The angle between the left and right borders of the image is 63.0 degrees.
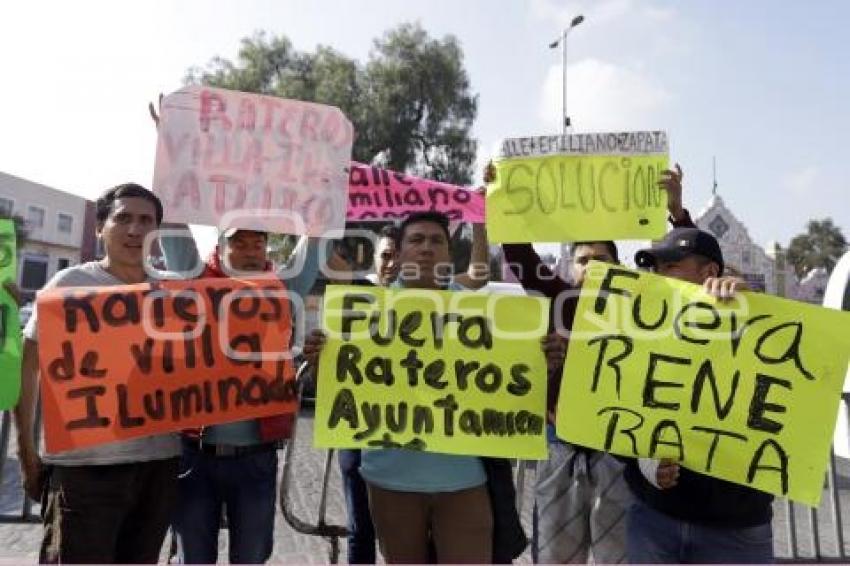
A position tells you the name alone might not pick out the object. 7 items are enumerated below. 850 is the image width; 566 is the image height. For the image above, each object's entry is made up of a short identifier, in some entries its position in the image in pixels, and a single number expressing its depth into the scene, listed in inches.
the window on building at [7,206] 1667.1
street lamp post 916.6
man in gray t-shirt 97.6
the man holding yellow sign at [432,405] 105.7
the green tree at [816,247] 2716.5
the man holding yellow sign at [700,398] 93.4
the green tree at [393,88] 1029.2
